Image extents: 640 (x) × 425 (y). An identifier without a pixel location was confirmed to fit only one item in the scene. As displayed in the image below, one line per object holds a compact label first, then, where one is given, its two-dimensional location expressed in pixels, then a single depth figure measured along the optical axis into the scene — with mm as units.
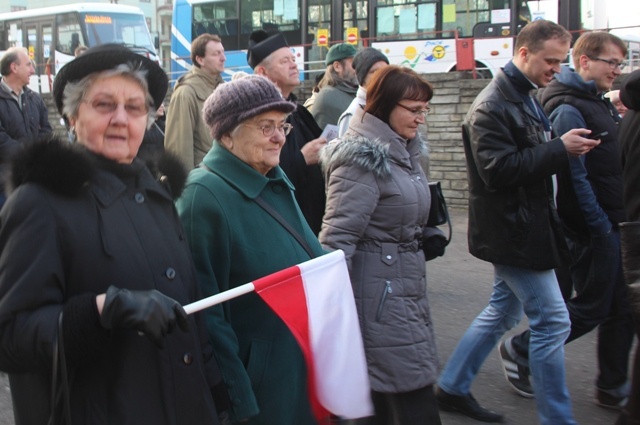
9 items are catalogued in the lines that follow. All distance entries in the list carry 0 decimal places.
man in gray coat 5402
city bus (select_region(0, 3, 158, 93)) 23906
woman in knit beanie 2459
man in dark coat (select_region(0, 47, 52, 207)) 7445
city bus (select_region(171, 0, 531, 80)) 17547
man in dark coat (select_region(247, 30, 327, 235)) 4277
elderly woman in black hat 1808
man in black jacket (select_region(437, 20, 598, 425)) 3805
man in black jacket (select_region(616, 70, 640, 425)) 3854
